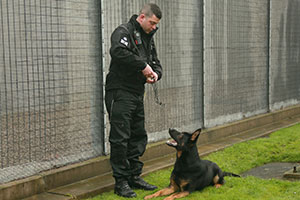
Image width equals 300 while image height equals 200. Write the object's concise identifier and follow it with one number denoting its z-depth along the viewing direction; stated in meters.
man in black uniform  10.89
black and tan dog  11.30
